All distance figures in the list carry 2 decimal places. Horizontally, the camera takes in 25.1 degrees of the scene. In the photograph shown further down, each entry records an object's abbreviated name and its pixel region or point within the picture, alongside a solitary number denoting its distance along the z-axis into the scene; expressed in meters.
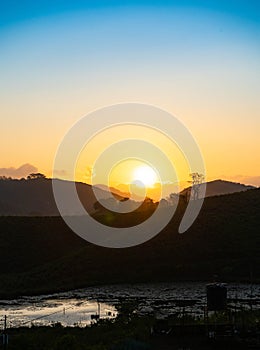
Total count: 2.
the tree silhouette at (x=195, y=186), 128.05
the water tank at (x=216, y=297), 29.62
